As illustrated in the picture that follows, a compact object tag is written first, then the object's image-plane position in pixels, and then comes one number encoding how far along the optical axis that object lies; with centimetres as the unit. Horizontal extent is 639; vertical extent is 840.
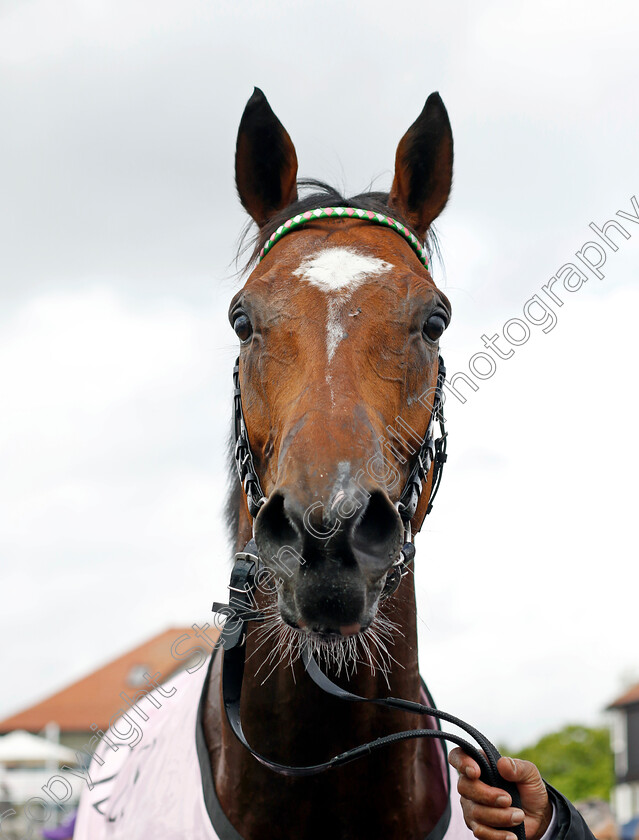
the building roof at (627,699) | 4505
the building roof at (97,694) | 4422
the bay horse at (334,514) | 225
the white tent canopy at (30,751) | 1720
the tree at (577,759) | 6961
